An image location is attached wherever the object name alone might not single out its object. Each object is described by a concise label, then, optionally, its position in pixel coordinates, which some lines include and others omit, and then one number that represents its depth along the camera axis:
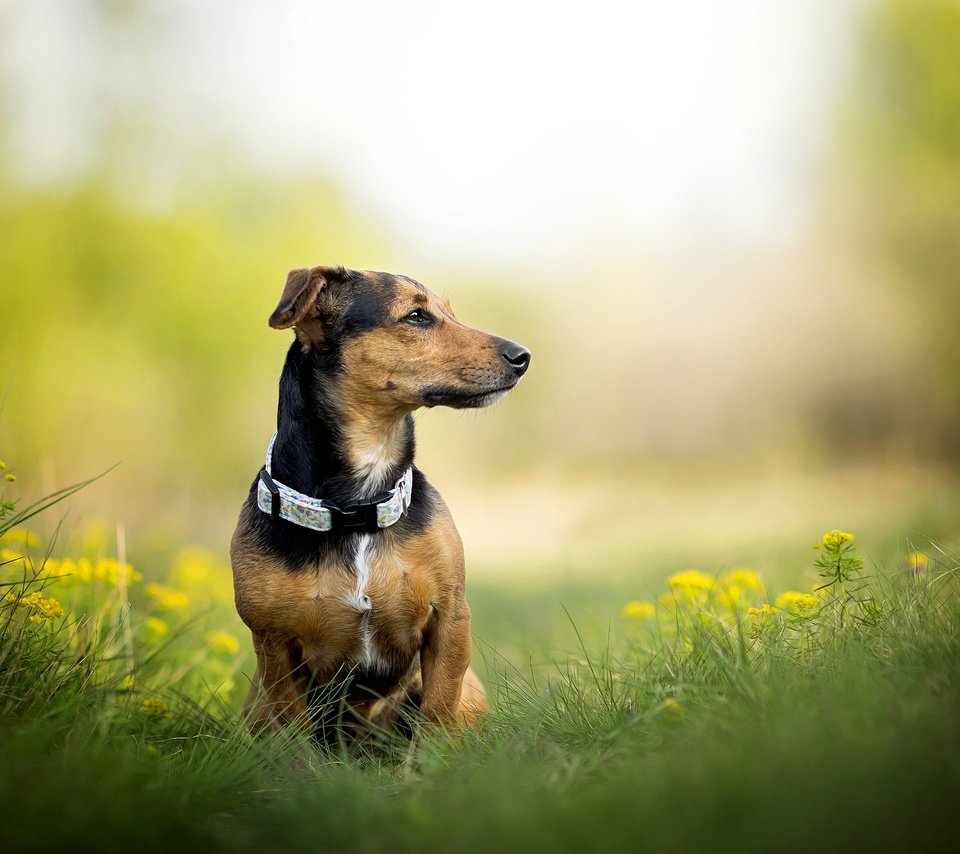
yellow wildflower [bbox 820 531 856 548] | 3.50
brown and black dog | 3.83
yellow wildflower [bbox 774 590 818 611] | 3.49
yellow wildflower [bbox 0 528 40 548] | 3.96
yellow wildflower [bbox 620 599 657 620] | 4.61
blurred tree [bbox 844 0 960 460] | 14.41
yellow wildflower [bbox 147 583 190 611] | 4.93
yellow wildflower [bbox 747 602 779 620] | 3.51
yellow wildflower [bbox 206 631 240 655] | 4.92
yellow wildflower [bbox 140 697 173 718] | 3.74
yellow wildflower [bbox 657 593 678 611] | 4.21
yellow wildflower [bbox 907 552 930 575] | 3.57
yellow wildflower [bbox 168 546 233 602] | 6.52
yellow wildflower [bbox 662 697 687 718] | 2.86
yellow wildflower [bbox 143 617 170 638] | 4.68
